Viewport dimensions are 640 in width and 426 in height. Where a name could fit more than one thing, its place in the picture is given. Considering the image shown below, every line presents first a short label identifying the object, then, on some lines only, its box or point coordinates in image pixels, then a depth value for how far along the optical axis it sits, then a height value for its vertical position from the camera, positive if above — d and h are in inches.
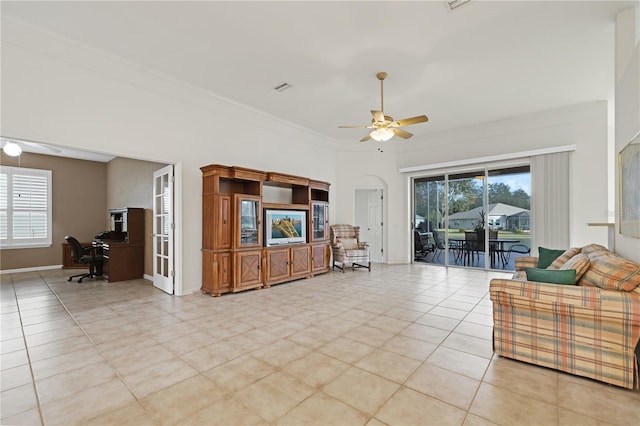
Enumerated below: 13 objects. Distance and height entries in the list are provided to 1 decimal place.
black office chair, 221.1 -32.9
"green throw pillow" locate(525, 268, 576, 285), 93.5 -21.2
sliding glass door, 242.8 -3.7
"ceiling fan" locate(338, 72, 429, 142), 150.3 +48.7
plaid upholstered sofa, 79.4 -33.0
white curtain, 212.2 +9.6
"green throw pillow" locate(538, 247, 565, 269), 145.8 -23.0
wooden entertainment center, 178.1 -12.4
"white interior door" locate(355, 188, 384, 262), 309.2 -4.9
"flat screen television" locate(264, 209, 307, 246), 205.2 -9.4
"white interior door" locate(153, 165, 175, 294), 179.5 -10.1
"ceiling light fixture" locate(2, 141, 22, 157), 200.8 +47.6
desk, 217.6 -35.1
